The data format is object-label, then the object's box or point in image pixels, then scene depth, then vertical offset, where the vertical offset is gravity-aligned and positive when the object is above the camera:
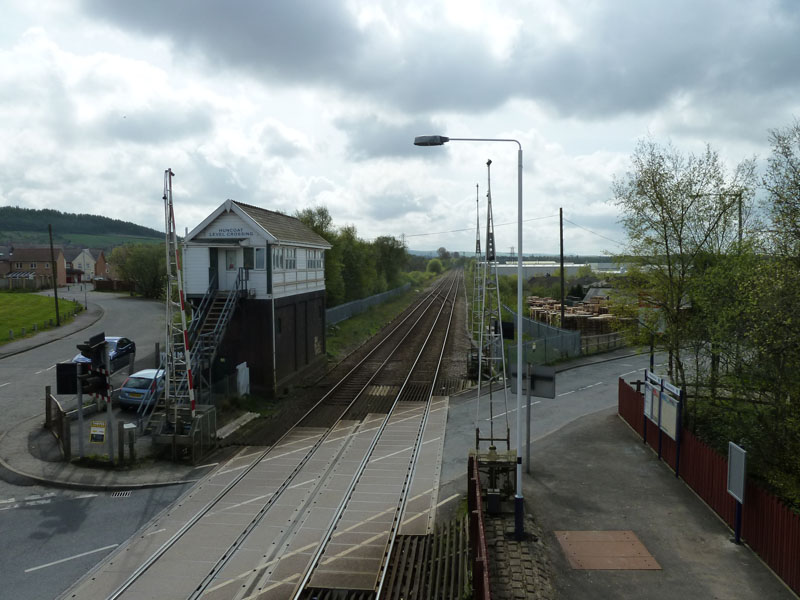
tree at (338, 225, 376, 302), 62.72 +0.07
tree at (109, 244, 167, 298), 70.12 +0.08
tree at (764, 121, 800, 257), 11.57 +1.16
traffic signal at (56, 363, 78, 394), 16.06 -3.00
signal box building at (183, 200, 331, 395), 23.30 -0.76
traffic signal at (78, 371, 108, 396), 15.80 -3.05
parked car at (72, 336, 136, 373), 28.45 -4.09
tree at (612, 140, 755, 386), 17.83 +0.97
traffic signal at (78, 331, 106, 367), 15.62 -2.13
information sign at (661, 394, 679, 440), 14.66 -3.91
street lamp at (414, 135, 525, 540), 11.29 +0.38
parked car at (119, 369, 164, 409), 20.33 -4.36
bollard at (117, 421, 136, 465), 15.70 -4.63
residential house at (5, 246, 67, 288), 95.00 +1.30
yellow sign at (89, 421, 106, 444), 15.87 -4.43
